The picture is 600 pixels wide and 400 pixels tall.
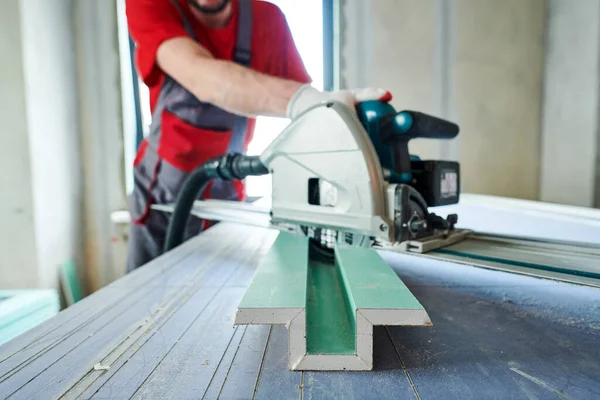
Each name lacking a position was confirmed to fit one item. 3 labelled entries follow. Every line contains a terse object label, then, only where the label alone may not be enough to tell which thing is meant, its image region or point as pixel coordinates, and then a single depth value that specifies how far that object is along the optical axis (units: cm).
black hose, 113
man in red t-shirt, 151
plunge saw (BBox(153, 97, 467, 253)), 75
